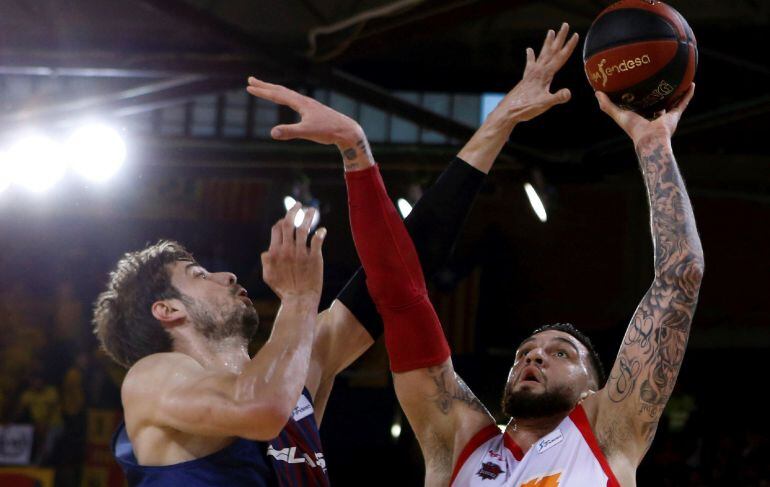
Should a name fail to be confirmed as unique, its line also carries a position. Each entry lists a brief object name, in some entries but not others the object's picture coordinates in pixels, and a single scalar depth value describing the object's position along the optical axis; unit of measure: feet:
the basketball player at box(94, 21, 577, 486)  17.07
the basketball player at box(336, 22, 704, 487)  19.43
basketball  20.45
